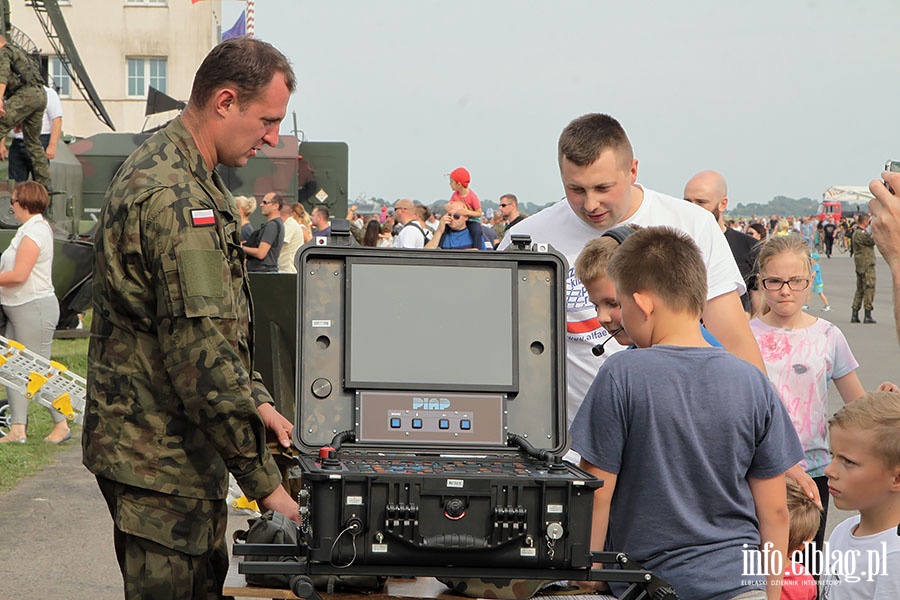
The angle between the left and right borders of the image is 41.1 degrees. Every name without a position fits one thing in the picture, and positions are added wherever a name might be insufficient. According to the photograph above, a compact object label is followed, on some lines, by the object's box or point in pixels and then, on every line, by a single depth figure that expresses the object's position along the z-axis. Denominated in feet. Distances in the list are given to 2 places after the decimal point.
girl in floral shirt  16.05
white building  148.05
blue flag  112.96
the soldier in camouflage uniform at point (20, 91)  37.60
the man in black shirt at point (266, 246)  45.42
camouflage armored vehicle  64.23
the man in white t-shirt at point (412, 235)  48.96
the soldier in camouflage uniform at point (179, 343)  10.42
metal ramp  27.78
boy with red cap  41.55
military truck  45.44
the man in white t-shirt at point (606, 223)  13.19
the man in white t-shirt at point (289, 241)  47.57
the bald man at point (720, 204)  25.00
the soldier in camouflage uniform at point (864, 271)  70.64
